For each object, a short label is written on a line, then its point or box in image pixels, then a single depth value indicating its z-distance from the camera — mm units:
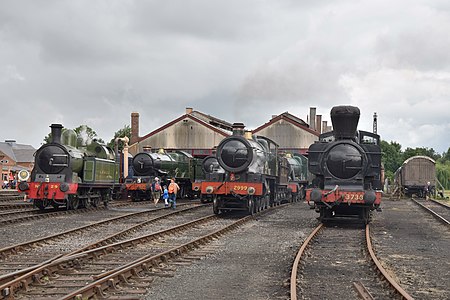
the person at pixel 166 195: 23734
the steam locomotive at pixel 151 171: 30688
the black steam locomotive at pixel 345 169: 16141
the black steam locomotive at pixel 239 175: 19641
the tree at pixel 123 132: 95825
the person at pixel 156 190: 26598
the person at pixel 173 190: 23453
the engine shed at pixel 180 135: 50594
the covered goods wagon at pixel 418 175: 42438
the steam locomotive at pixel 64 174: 21000
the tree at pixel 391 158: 98625
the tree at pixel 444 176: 68438
